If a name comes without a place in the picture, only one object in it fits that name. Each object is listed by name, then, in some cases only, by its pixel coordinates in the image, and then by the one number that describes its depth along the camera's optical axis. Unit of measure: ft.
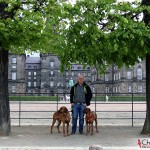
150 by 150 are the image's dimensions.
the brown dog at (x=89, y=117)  38.32
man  38.93
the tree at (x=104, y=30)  33.06
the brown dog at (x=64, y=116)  37.82
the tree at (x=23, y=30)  33.88
